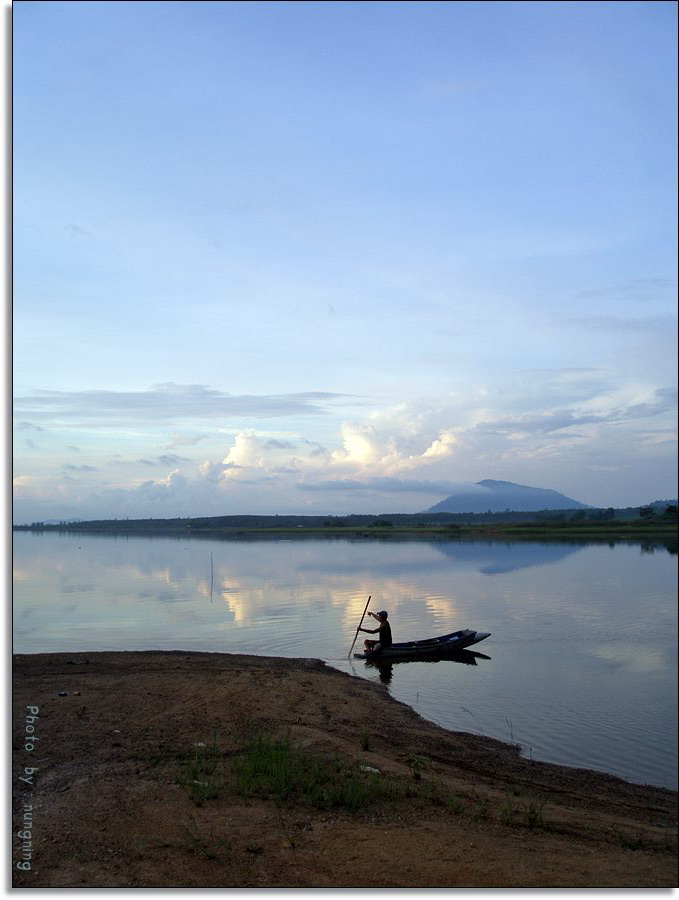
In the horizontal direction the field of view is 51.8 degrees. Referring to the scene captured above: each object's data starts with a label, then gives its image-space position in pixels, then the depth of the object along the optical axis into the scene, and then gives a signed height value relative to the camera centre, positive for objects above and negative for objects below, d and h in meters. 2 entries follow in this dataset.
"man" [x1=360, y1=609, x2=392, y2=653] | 15.98 -3.38
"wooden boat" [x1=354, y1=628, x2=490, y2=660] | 16.12 -3.56
